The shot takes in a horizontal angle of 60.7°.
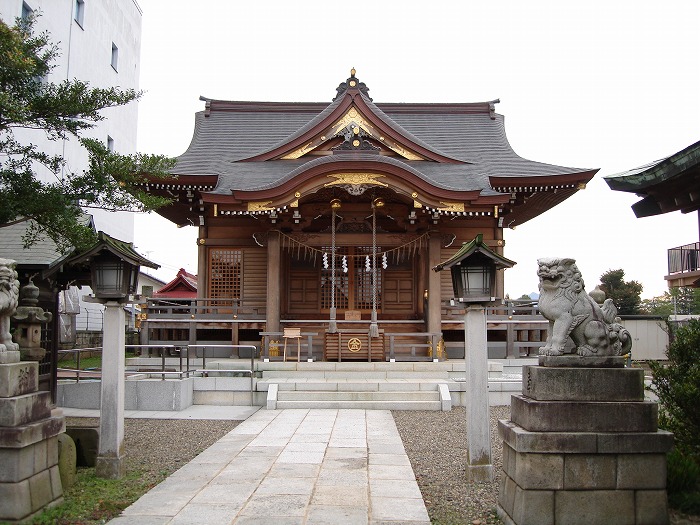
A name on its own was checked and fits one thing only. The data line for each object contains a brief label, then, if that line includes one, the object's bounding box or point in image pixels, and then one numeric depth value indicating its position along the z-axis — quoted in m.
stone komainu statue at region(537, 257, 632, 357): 4.93
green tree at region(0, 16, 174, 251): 7.53
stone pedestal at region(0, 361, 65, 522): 4.92
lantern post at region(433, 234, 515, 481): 6.53
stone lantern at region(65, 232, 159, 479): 6.73
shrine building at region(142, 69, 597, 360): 14.79
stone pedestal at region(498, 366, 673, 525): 4.61
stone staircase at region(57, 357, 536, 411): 11.63
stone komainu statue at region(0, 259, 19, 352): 5.26
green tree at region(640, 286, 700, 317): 28.01
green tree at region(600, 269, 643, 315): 30.66
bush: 5.23
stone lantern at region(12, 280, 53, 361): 8.63
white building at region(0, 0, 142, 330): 20.02
